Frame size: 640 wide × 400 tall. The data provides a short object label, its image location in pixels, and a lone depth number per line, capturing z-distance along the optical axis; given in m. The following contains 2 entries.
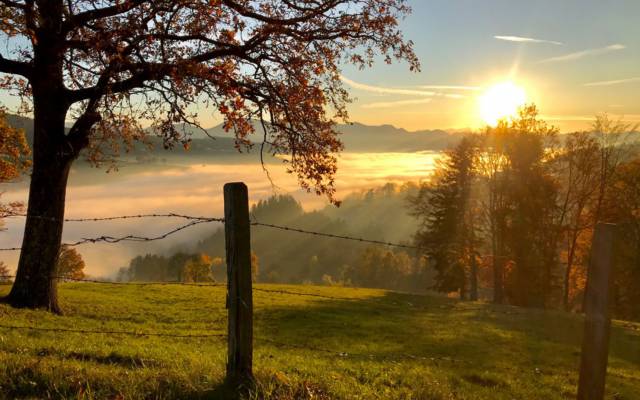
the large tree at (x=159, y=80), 14.47
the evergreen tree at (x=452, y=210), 42.62
